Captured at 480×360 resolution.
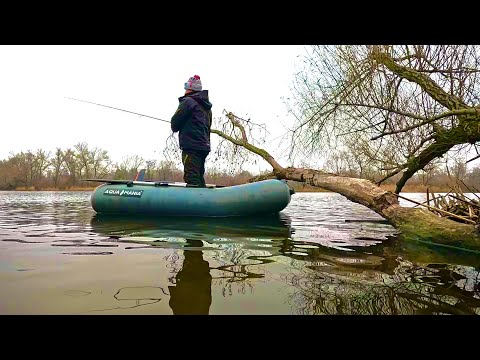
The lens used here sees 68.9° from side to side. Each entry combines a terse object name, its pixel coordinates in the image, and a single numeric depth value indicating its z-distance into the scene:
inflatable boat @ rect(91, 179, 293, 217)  6.70
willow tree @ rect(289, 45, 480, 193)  5.81
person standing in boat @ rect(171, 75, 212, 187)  7.05
